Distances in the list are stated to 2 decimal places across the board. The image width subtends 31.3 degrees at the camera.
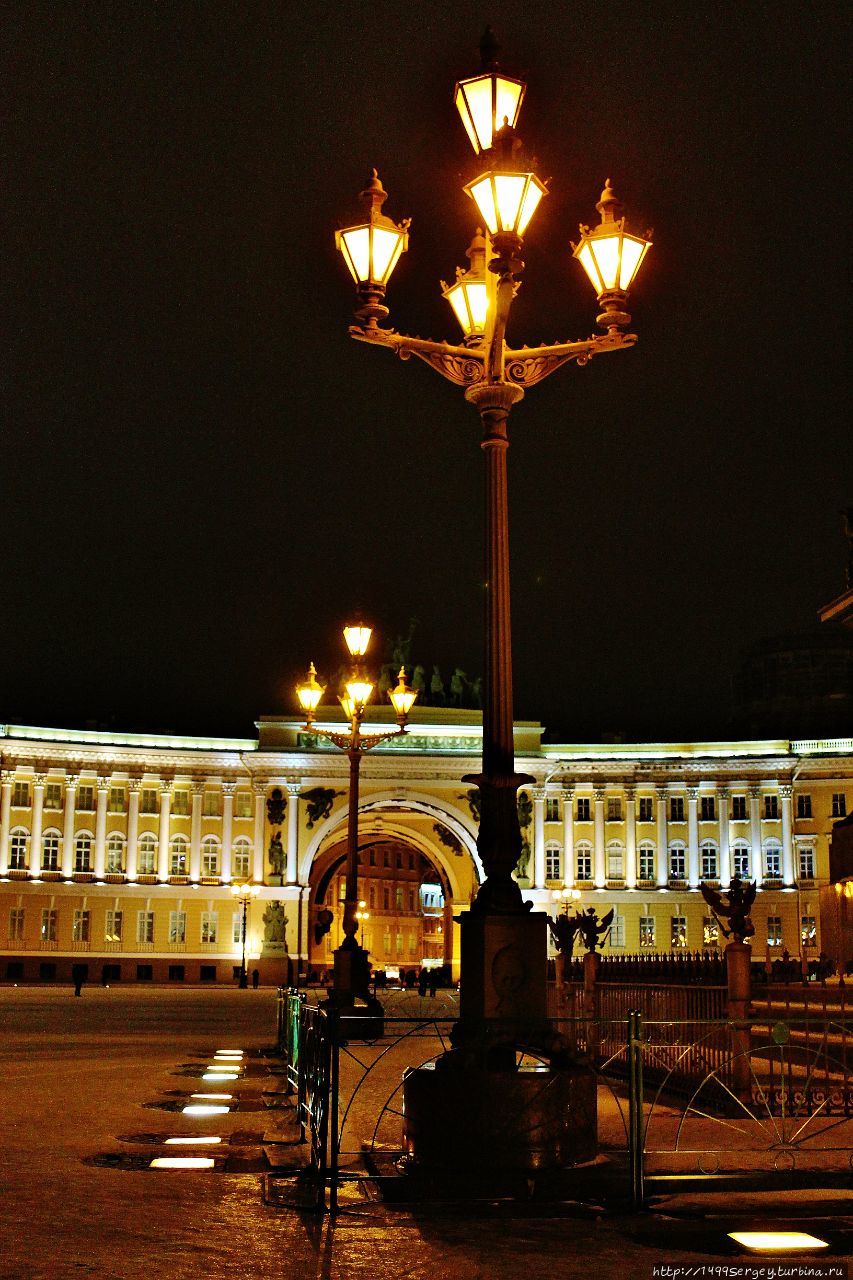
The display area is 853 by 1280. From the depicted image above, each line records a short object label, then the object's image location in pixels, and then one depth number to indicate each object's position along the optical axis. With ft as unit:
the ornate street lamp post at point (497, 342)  38.40
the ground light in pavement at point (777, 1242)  28.40
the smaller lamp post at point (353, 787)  88.28
